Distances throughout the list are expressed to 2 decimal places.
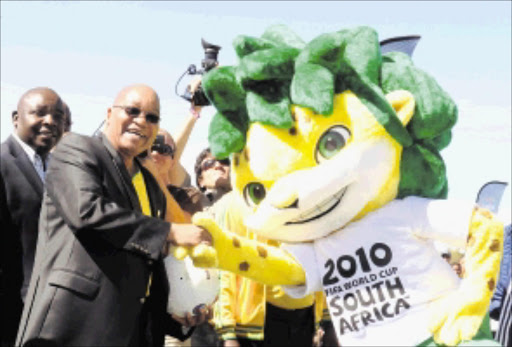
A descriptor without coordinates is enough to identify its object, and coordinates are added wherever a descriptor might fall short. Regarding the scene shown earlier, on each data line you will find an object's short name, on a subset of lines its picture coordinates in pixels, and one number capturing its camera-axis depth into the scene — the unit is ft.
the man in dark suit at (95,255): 11.35
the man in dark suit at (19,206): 15.37
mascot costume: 12.59
